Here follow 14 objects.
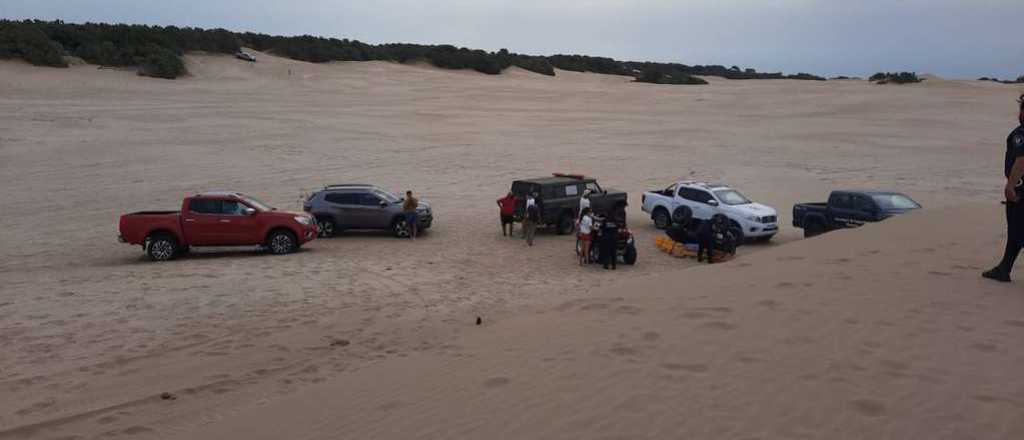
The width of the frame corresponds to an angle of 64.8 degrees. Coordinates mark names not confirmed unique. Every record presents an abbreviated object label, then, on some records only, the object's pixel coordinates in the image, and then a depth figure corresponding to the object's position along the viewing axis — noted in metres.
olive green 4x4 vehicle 22.09
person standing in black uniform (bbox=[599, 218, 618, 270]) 16.86
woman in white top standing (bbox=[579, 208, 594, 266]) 17.44
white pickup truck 20.78
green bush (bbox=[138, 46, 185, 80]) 54.75
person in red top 21.30
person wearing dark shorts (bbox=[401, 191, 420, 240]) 21.03
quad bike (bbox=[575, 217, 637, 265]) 17.47
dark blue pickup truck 19.53
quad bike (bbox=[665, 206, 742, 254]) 17.97
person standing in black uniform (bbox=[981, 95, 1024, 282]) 7.97
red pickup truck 18.19
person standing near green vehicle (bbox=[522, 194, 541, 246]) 20.44
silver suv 21.55
